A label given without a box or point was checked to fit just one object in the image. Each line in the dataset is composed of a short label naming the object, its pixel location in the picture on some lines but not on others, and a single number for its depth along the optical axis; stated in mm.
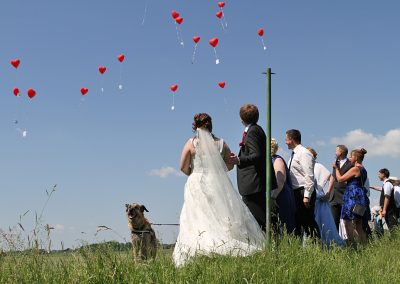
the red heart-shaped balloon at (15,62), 10398
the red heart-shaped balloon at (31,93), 10150
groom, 7305
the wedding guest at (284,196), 7746
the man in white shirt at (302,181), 8203
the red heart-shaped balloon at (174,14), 9767
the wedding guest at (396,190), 12877
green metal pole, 6605
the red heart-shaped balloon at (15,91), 9898
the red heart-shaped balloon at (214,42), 10331
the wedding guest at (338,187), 9914
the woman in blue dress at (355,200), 9453
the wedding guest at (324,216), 9242
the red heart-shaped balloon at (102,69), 11085
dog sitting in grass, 9906
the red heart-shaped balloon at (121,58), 10925
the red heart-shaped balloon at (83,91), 10540
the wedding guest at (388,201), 12422
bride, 6816
